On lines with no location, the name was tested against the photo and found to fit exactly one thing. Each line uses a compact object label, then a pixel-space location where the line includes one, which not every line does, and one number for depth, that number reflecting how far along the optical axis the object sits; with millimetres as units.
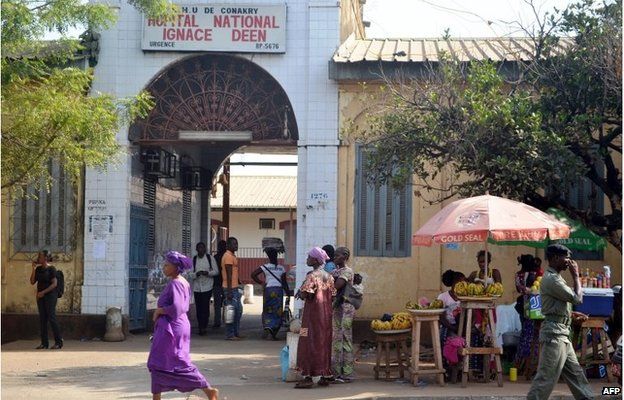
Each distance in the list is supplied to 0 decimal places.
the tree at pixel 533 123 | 12055
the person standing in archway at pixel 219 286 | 18359
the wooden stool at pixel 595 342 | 11797
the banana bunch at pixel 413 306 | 11945
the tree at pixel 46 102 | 12102
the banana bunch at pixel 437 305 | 12172
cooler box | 11742
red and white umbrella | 11109
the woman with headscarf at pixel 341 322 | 11906
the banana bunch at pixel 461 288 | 11680
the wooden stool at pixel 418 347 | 11570
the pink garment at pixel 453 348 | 11648
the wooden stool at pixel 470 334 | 11523
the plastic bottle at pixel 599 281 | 11992
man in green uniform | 9258
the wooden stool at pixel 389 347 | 12148
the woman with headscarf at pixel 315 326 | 11469
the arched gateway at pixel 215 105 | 16422
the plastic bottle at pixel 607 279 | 11909
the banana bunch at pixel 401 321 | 12180
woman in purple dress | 9555
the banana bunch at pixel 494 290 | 11695
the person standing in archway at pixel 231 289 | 17109
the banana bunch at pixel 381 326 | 12133
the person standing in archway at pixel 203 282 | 18047
